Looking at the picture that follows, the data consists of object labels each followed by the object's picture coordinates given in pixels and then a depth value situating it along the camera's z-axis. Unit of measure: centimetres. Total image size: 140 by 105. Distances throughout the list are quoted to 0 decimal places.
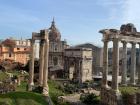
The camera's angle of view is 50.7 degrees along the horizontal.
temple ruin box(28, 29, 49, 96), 1783
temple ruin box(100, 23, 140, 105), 1600
